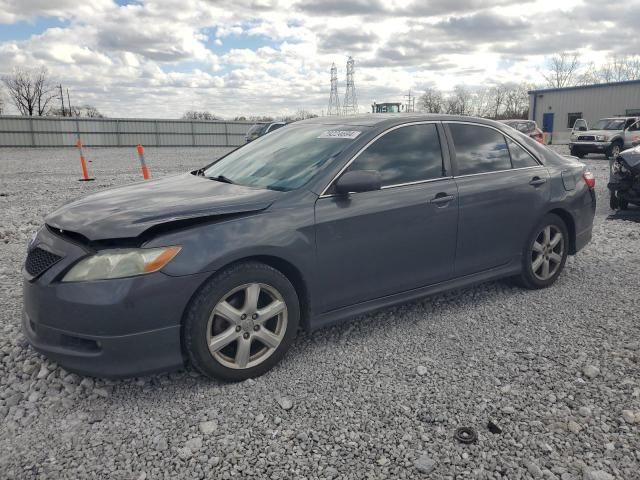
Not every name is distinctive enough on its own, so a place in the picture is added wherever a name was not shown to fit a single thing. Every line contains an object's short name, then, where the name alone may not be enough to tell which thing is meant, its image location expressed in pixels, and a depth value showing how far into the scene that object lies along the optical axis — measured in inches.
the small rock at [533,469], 90.2
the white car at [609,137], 792.3
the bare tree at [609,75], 2743.6
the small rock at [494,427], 102.6
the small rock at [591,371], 123.8
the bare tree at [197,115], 3171.3
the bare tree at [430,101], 2770.7
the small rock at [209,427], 104.1
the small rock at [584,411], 107.6
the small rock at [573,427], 102.4
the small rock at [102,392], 116.5
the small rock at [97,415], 107.7
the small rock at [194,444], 98.7
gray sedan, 107.2
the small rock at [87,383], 119.3
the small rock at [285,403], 112.3
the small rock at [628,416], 105.3
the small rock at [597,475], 89.4
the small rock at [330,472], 90.9
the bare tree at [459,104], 2691.9
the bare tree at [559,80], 2874.0
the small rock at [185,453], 96.3
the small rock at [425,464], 92.1
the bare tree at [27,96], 2930.6
